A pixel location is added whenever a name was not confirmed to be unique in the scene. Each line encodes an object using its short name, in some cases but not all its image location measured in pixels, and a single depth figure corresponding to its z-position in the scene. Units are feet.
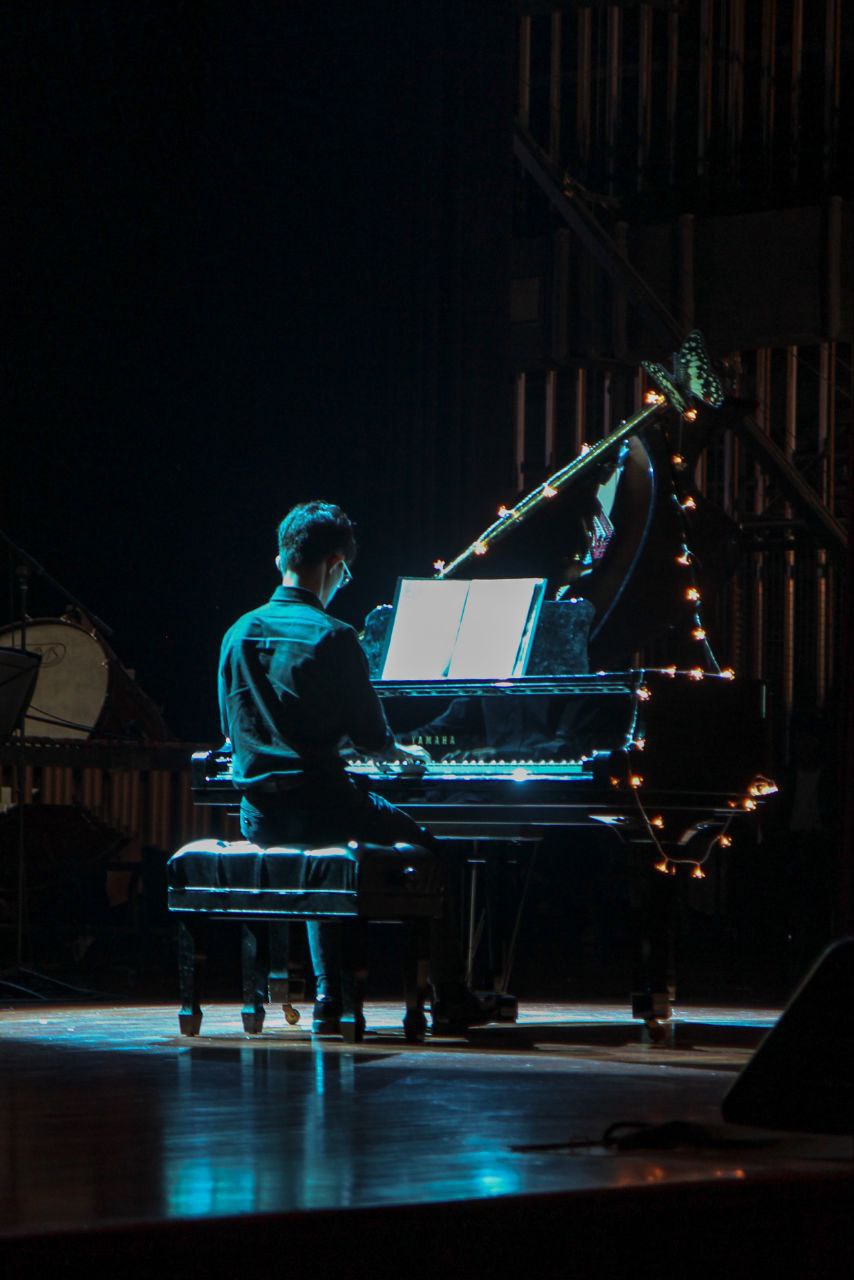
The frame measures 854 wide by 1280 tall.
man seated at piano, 30.27
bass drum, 52.47
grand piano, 32.07
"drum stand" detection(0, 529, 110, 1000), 38.91
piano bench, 29.66
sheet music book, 34.06
